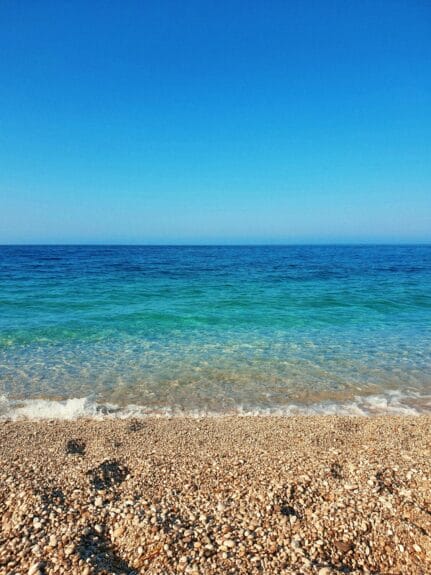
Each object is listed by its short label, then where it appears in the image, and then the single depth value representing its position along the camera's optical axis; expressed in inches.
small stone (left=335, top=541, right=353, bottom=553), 113.7
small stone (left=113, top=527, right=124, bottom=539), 119.4
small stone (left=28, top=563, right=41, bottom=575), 103.0
